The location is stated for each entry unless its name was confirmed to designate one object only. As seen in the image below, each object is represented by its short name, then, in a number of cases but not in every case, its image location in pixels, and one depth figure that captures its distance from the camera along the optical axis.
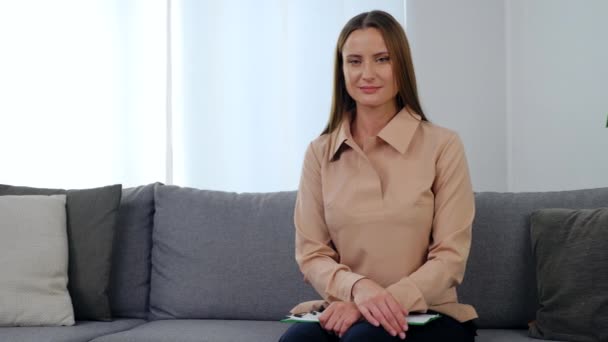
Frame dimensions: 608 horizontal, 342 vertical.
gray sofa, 2.26
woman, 1.81
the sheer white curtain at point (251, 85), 3.76
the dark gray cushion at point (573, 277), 2.00
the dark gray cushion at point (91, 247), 2.55
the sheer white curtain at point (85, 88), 3.85
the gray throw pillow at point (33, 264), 2.44
